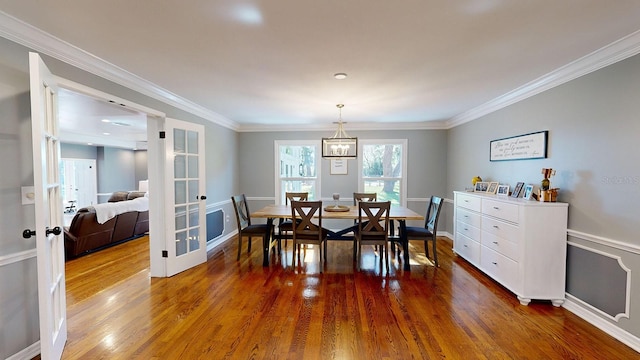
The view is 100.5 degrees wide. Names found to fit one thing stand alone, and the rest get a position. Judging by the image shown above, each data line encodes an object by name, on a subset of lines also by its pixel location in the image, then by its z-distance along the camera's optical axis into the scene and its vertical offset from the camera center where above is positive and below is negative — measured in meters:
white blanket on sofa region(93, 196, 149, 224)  4.26 -0.63
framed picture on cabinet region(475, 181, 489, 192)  3.92 -0.20
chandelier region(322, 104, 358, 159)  3.92 +0.38
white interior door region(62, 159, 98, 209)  7.74 -0.29
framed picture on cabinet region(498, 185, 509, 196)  3.46 -0.22
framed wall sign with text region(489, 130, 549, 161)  2.97 +0.33
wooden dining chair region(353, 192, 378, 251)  4.71 -0.42
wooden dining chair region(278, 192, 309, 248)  3.93 -0.79
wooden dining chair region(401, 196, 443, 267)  3.71 -0.83
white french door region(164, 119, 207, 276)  3.42 -0.32
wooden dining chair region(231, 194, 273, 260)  3.88 -0.83
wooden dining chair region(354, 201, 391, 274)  3.38 -0.70
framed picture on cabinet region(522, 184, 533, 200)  2.95 -0.21
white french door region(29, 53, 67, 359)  1.56 -0.25
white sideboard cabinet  2.63 -0.77
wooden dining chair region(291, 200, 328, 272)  3.46 -0.74
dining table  3.58 -0.58
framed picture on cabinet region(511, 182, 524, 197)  3.18 -0.19
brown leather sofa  4.01 -0.99
